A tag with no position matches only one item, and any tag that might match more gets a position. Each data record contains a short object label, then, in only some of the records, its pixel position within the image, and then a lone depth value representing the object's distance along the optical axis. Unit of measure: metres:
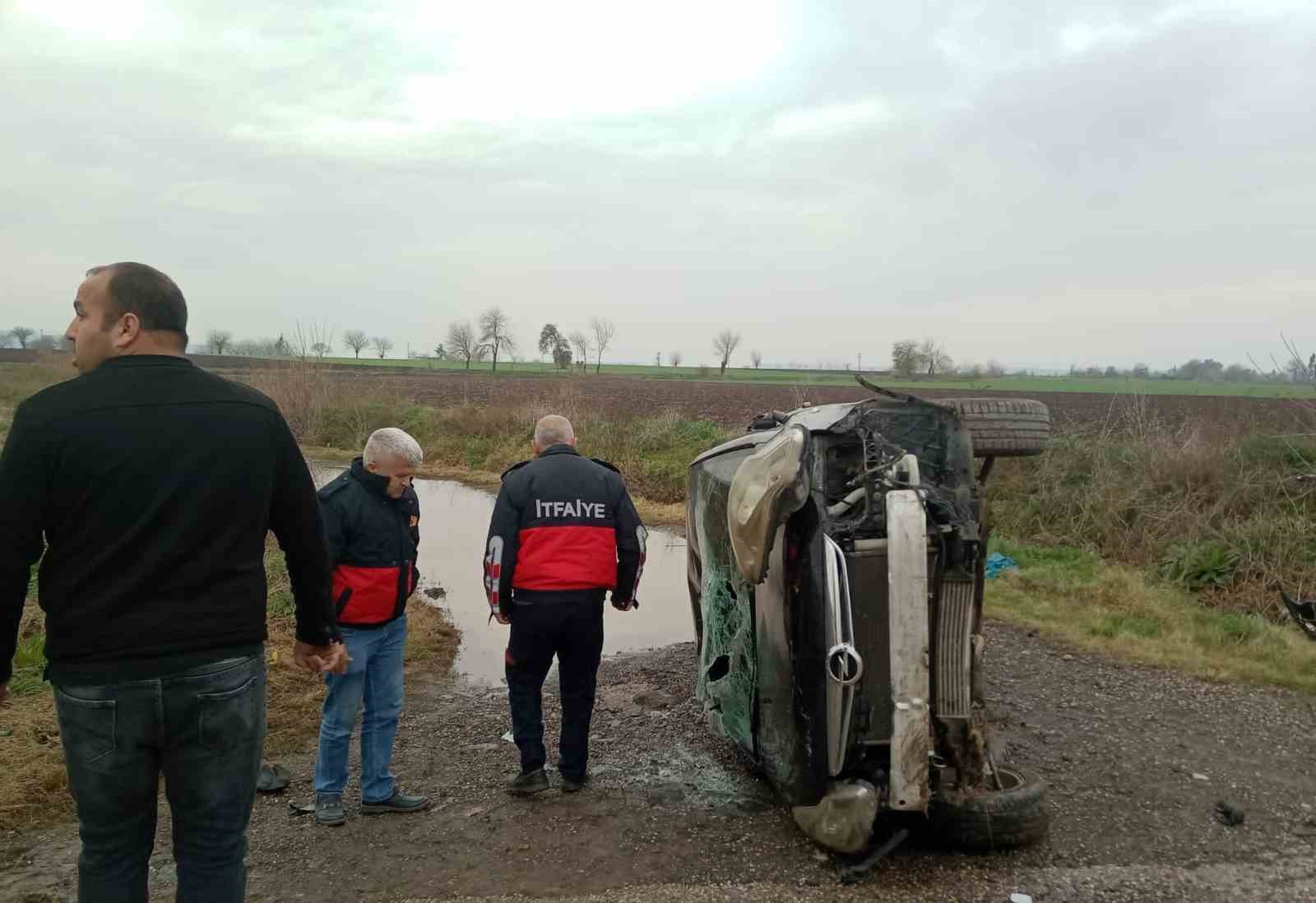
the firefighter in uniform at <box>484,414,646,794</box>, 4.49
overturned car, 3.38
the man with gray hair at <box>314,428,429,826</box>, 4.21
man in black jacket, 2.39
